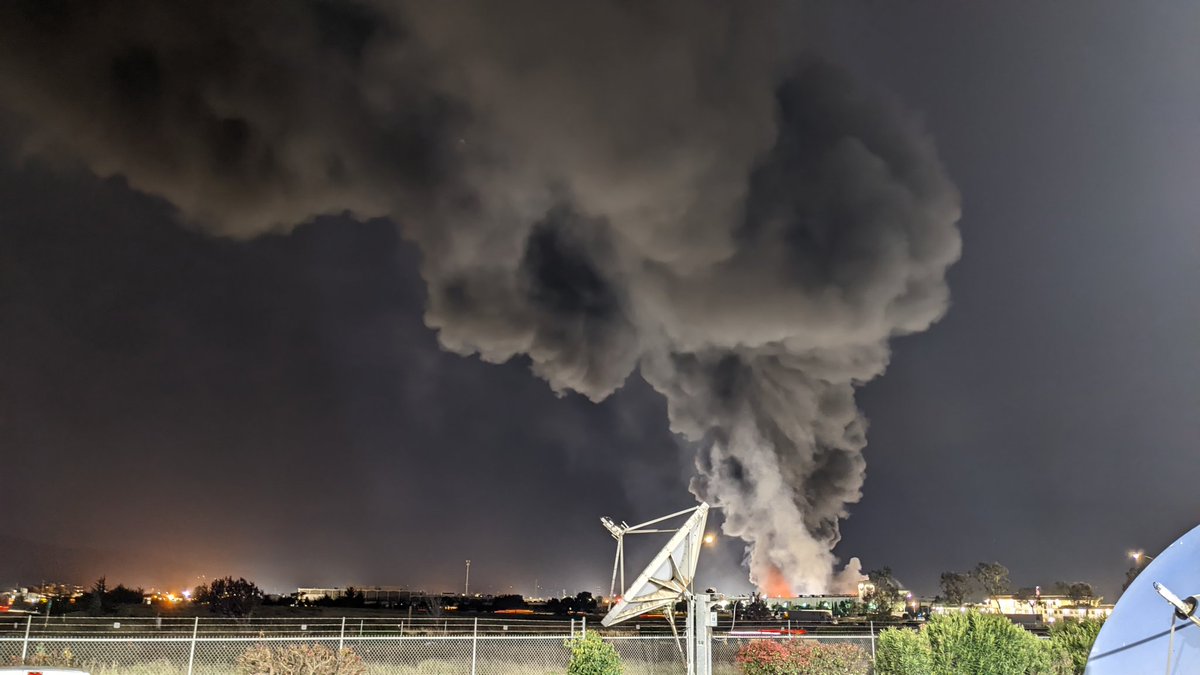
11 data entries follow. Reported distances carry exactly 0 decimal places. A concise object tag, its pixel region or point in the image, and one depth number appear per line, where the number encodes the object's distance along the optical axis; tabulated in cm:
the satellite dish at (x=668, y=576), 1733
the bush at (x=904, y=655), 1678
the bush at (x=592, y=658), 1536
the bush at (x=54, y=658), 1580
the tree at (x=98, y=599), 4665
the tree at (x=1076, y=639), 1786
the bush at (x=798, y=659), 1814
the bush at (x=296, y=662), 1329
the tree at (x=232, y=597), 4675
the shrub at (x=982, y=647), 1673
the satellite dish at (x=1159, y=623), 641
